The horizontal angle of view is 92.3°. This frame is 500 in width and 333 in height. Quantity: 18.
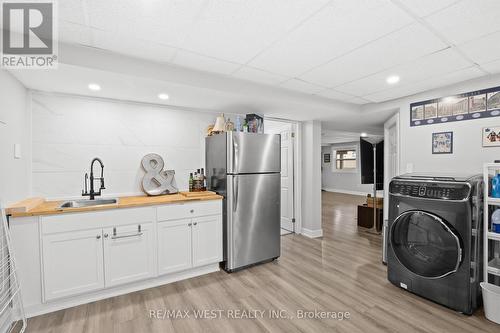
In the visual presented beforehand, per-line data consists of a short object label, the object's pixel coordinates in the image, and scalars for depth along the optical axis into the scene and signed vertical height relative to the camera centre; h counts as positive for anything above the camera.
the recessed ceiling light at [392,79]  2.52 +0.91
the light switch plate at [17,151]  2.08 +0.14
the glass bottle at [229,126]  3.24 +0.53
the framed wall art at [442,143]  2.76 +0.25
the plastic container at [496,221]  2.04 -0.49
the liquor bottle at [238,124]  3.18 +0.55
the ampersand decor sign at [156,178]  2.98 -0.15
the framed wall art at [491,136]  2.40 +0.28
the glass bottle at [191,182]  3.20 -0.22
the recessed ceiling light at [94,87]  2.28 +0.78
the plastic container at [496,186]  2.07 -0.20
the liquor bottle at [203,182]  3.22 -0.22
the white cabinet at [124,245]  2.06 -0.78
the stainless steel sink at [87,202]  2.50 -0.39
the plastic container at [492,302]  1.91 -1.13
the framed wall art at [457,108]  2.45 +0.63
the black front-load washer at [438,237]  2.00 -0.67
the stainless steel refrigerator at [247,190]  2.85 -0.31
